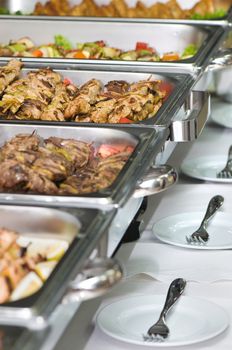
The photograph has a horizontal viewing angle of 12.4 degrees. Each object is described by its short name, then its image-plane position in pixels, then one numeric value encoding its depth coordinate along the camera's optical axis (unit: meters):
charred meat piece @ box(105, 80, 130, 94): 2.86
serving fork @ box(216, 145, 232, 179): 2.94
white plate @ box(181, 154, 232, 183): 2.94
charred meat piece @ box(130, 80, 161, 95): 2.81
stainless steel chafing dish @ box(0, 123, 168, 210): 1.91
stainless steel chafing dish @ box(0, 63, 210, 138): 2.48
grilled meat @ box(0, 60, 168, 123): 2.63
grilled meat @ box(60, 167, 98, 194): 2.05
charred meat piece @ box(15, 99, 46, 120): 2.62
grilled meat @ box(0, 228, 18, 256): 1.75
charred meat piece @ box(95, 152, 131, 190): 2.09
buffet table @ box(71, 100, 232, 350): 2.00
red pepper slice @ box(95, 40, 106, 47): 3.61
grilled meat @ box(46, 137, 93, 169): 2.28
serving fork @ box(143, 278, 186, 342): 1.97
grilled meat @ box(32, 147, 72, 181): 2.10
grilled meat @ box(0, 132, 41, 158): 2.23
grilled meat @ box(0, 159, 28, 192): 2.03
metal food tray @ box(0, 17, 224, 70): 3.67
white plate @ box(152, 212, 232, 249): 2.46
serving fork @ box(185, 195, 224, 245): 2.48
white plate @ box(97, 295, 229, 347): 1.96
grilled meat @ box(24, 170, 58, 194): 2.02
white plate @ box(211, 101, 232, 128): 3.44
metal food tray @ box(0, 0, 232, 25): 4.26
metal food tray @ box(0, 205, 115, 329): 1.51
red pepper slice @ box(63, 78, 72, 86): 2.91
